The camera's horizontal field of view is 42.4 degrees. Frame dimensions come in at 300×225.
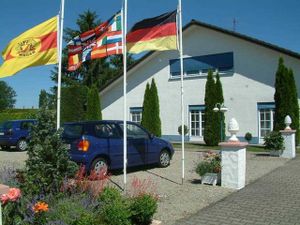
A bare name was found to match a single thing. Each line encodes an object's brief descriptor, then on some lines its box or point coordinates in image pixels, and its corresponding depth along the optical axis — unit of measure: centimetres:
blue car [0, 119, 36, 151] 2070
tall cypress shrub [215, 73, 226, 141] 2291
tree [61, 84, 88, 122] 2777
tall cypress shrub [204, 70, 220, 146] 2252
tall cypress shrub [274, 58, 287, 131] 2031
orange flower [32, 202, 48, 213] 519
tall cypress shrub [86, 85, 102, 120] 2789
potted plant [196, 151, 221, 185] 966
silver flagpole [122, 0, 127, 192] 923
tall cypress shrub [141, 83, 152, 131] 2586
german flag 944
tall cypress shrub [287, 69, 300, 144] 2030
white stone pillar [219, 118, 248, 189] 918
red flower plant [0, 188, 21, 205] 476
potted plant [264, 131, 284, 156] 1614
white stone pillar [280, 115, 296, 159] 1599
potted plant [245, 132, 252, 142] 2277
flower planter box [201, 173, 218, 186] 962
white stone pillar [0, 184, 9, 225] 446
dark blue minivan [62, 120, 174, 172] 1051
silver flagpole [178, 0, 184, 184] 956
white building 2273
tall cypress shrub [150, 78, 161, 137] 2573
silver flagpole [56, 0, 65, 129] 880
